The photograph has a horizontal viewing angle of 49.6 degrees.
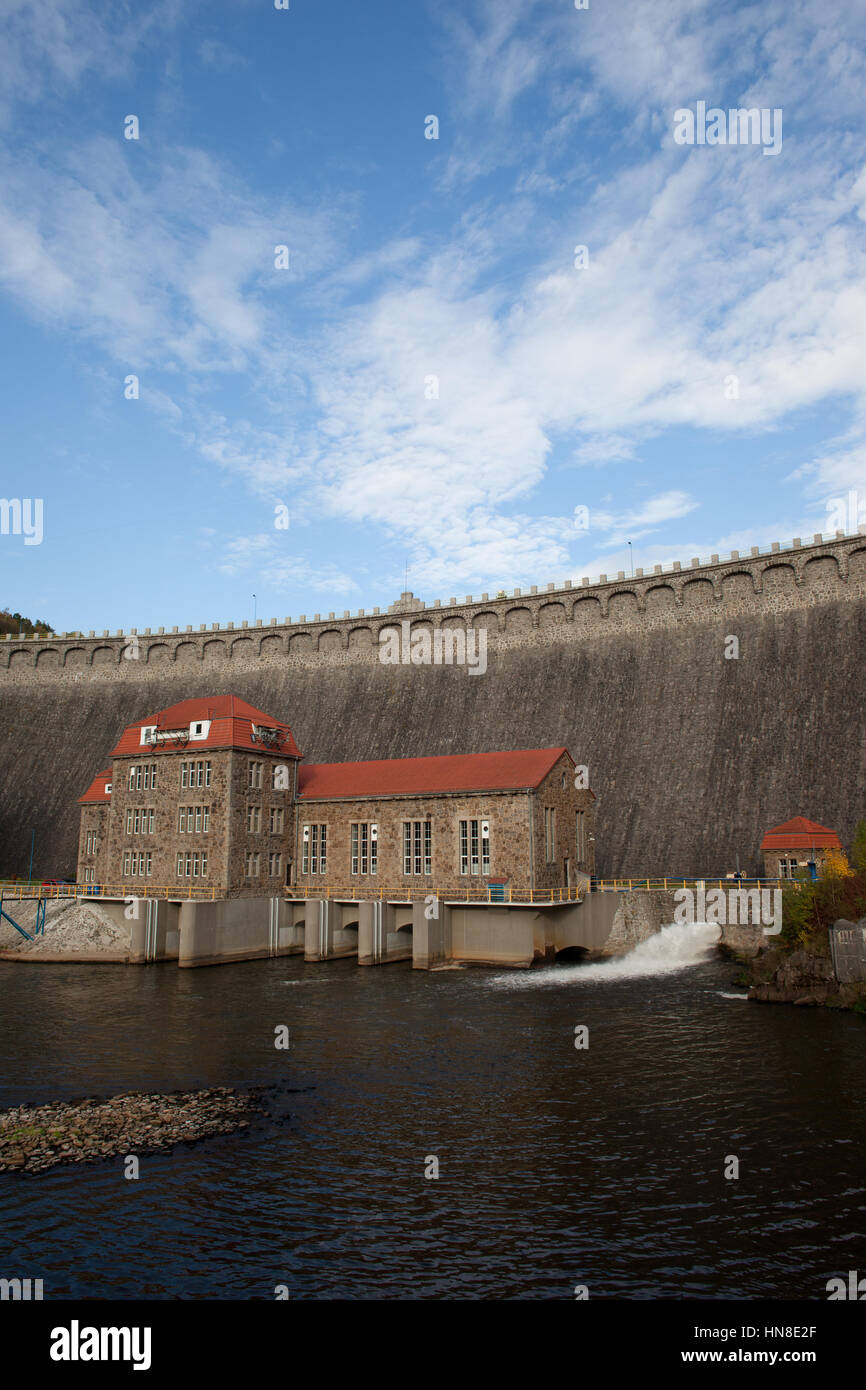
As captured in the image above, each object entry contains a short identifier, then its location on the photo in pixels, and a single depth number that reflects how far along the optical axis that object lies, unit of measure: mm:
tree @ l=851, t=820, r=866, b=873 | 36672
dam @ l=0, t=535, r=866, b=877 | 53844
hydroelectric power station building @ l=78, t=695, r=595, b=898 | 43625
